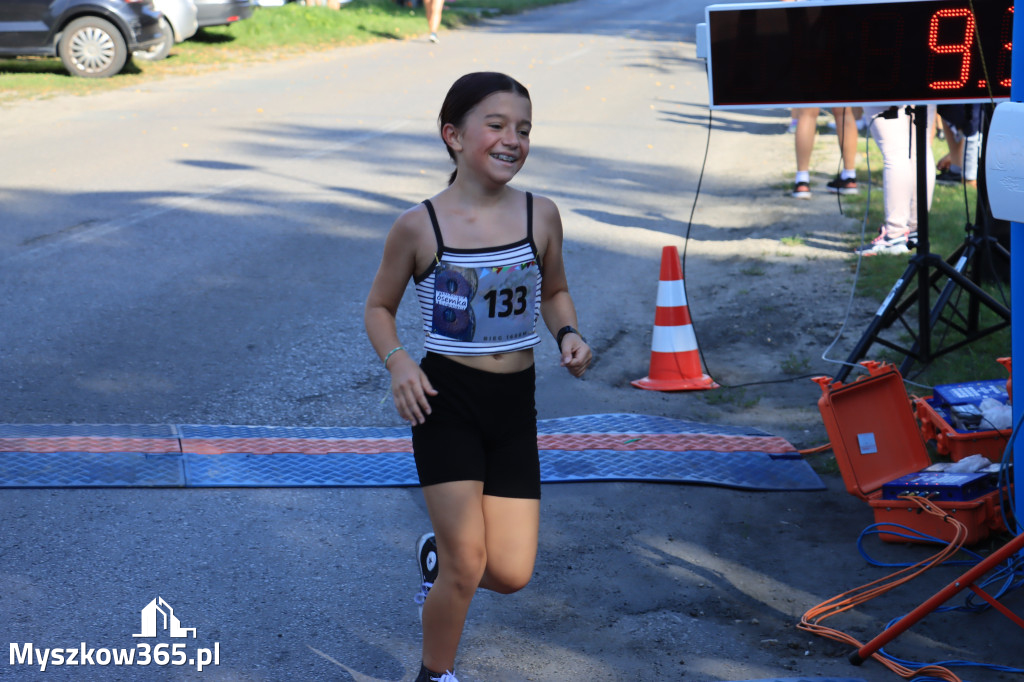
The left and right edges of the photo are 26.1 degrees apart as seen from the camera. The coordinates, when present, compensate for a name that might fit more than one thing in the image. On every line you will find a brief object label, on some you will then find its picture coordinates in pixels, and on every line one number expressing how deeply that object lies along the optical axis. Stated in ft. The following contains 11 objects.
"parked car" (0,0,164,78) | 110.80
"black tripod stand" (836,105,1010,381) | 36.71
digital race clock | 35.98
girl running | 20.07
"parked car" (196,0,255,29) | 137.72
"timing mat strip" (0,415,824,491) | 31.65
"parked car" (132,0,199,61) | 124.61
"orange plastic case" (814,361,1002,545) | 30.03
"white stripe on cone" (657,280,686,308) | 40.51
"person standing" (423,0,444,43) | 169.05
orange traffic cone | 39.91
